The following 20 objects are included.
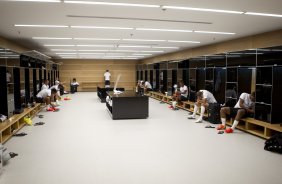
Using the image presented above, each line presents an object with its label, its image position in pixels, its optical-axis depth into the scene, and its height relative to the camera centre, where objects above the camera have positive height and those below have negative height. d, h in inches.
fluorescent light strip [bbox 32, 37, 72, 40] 307.1 +55.3
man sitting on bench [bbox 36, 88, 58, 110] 365.4 -26.7
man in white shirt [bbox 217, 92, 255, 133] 229.8 -31.4
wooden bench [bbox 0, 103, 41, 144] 195.3 -42.8
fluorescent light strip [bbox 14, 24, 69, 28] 230.7 +53.4
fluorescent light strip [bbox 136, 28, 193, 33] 248.8 +53.9
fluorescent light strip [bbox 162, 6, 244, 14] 165.2 +51.0
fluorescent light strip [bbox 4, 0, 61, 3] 150.0 +50.8
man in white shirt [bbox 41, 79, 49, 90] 391.7 -8.3
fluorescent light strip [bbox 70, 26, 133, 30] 235.8 +53.5
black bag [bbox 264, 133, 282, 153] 170.1 -48.5
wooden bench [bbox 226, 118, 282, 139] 199.4 -46.6
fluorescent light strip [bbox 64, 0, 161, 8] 152.7 +51.0
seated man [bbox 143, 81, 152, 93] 598.9 -19.2
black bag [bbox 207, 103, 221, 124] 269.3 -39.2
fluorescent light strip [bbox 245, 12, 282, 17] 179.8 +50.7
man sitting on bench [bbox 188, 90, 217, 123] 283.4 -25.3
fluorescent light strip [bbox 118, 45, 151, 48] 406.3 +58.4
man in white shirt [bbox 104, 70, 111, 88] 769.6 +5.7
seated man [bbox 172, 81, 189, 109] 386.0 -26.1
